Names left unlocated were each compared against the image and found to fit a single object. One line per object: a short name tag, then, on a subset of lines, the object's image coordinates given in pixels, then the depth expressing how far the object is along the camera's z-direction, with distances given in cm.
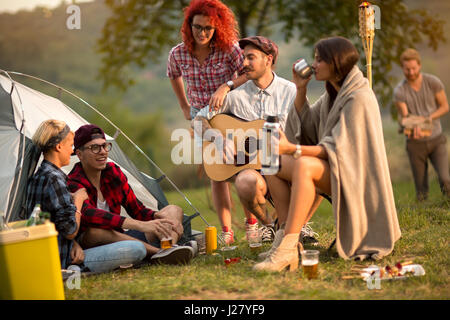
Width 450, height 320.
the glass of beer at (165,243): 715
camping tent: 645
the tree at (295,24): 1598
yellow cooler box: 511
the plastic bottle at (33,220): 533
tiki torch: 805
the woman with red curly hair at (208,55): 812
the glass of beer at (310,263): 596
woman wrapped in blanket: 620
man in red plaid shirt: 682
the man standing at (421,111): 1143
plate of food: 580
